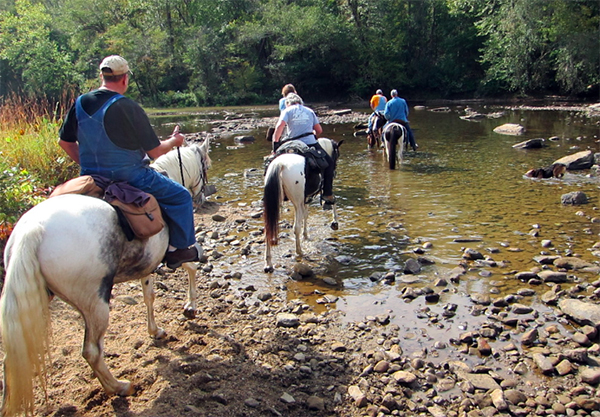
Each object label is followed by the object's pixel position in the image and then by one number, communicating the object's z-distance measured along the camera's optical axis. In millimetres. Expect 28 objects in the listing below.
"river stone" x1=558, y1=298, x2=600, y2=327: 4698
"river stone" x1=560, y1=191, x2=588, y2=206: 9000
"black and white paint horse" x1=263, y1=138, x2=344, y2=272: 6660
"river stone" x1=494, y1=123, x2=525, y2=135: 19156
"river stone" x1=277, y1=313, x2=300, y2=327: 5112
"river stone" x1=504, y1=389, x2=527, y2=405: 3678
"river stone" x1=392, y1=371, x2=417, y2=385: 3955
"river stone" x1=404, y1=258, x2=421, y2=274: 6320
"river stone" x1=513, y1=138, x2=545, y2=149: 15508
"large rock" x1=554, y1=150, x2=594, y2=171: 12055
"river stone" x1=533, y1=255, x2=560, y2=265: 6348
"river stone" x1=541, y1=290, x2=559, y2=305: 5266
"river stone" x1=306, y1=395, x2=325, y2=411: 3646
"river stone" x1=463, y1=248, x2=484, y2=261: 6625
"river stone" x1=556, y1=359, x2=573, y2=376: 4000
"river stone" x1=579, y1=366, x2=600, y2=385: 3846
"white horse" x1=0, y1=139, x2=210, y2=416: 3025
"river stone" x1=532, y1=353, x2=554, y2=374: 4023
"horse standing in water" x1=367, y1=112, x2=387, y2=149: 16375
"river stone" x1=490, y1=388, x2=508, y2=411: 3590
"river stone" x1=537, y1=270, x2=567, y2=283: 5762
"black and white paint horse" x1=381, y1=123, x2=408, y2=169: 13324
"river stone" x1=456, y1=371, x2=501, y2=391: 3875
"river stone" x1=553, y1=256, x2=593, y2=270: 6129
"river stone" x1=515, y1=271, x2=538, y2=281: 5871
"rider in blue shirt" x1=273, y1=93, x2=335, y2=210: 7723
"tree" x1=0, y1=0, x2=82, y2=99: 25538
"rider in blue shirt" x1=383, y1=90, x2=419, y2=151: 14000
